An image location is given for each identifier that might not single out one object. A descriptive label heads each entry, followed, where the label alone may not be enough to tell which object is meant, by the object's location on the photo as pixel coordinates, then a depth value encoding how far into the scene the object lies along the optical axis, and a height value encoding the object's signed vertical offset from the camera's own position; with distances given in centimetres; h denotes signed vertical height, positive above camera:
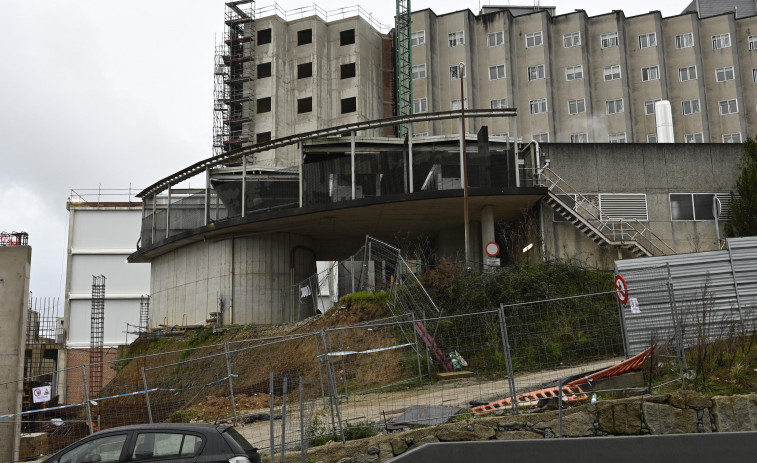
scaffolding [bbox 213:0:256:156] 6275 +2230
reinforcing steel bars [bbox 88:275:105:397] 5486 +339
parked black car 1005 -113
